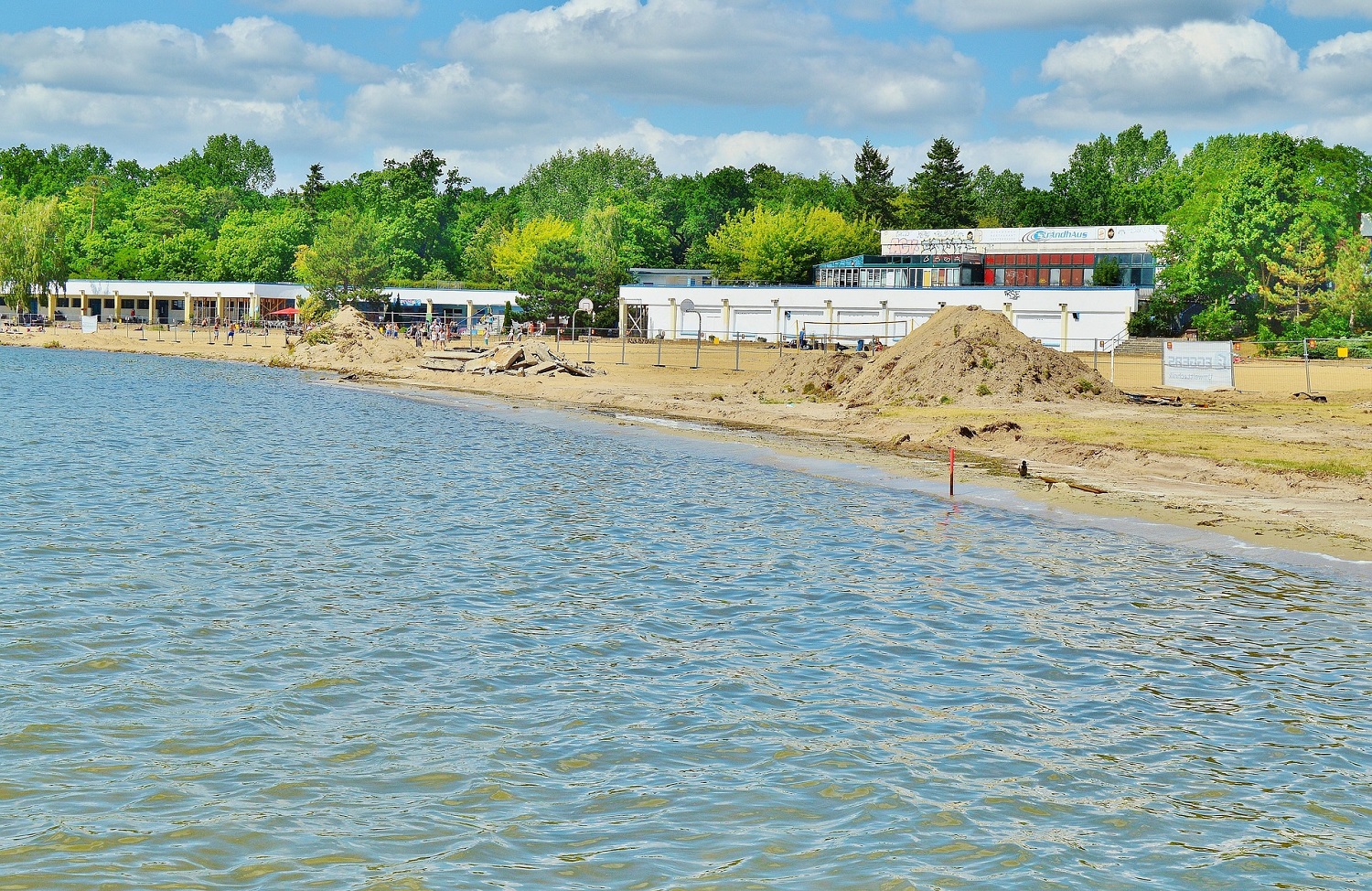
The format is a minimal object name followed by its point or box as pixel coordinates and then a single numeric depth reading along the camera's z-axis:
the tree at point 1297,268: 78.31
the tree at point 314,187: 176.50
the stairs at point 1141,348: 77.88
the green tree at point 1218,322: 79.62
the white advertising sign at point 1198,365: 47.12
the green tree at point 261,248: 136.75
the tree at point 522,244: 125.62
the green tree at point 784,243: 111.69
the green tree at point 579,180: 159.25
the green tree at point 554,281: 103.38
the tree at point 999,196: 148.50
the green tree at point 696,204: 141.38
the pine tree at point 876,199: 139.62
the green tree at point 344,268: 116.00
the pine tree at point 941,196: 131.62
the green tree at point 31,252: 118.00
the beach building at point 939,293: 83.31
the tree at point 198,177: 194.76
